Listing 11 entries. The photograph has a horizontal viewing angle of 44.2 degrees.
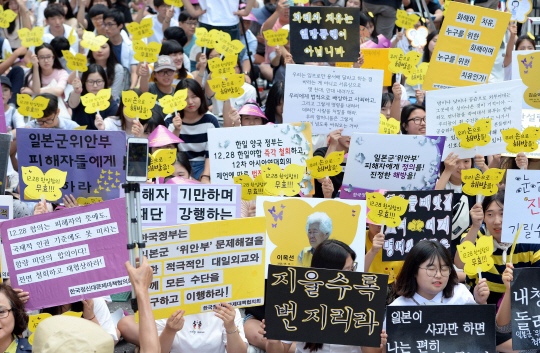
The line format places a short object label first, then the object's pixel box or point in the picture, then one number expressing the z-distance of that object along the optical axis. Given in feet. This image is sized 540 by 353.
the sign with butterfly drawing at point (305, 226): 16.28
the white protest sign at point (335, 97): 21.12
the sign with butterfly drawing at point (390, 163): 18.76
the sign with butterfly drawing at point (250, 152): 19.12
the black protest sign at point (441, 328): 13.29
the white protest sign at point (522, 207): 16.55
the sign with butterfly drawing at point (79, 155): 16.89
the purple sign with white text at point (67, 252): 14.12
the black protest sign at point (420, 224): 16.55
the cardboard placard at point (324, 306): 12.94
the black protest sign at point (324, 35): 22.89
